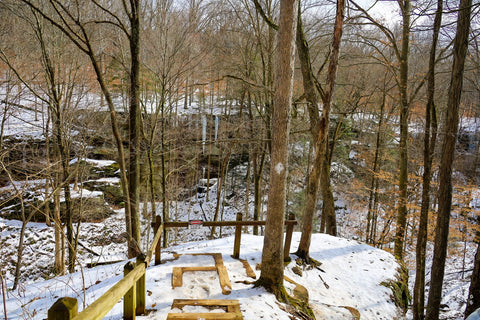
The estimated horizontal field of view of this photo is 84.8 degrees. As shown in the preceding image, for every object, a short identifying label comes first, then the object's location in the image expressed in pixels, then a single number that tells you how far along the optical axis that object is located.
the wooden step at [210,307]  3.44
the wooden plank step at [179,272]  4.39
